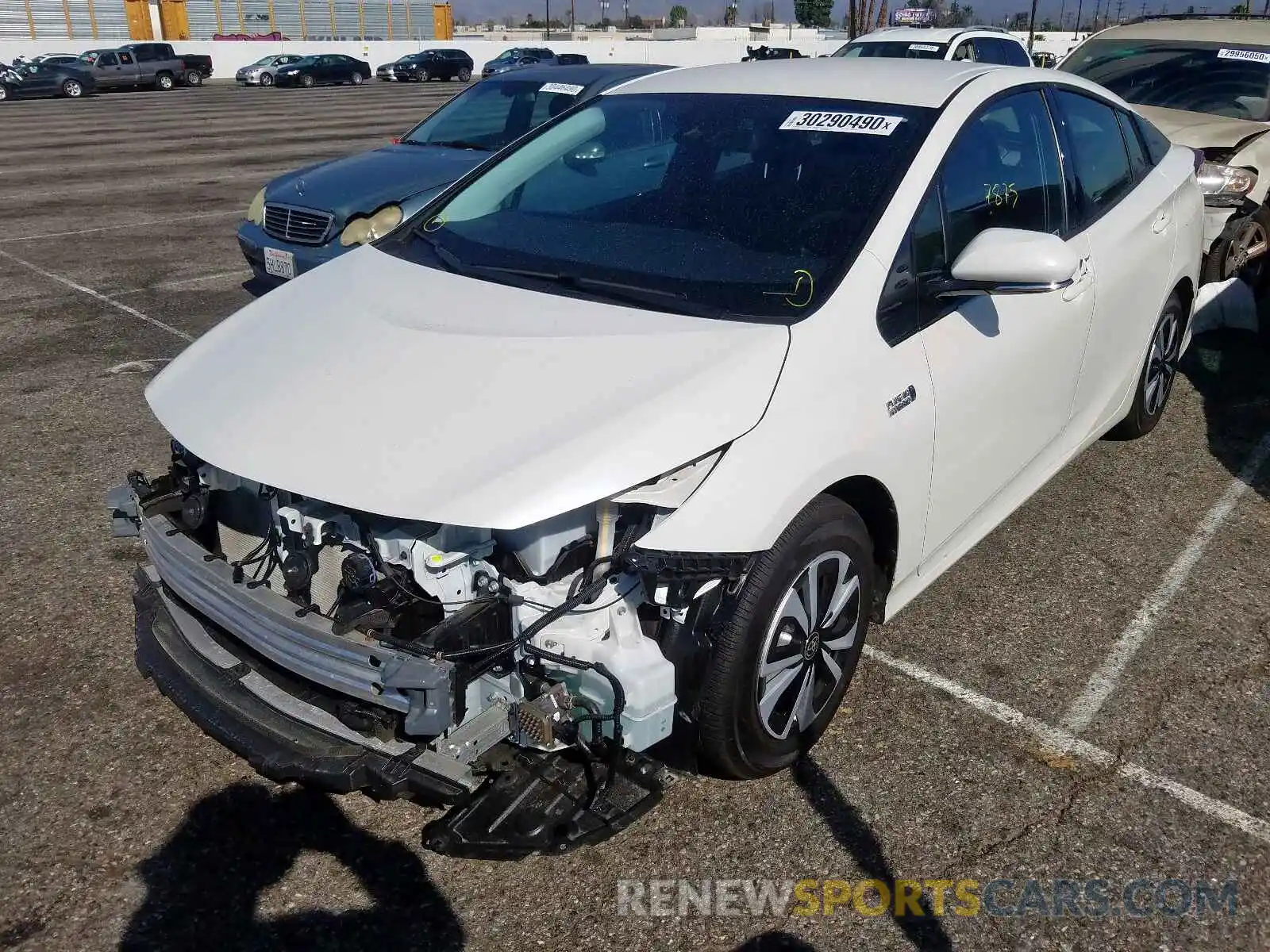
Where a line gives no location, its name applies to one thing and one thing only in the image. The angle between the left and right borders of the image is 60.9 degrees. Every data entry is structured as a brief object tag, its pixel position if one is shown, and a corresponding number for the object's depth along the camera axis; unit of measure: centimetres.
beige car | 674
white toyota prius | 252
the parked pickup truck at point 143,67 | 3647
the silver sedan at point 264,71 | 4084
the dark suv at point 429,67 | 4366
